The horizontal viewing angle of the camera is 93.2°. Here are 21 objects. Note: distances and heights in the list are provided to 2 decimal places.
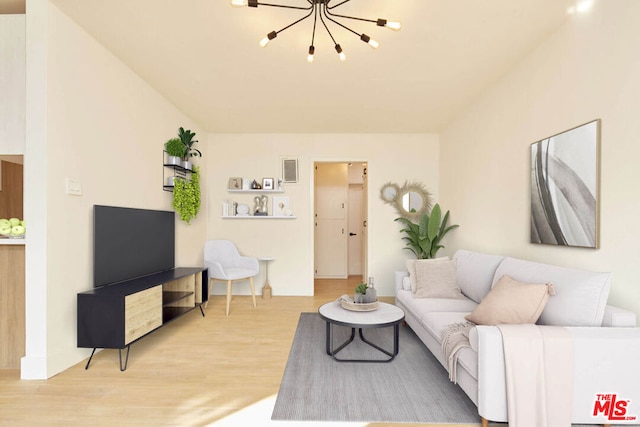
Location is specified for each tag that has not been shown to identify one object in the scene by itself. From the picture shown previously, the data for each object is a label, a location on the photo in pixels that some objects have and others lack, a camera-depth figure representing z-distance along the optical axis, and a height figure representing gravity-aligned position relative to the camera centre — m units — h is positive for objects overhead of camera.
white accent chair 4.15 -0.63
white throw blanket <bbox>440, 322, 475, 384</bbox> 1.93 -0.84
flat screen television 2.53 -0.26
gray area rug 1.83 -1.21
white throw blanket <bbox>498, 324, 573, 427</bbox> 1.56 -0.86
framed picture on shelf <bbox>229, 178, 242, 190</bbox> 4.80 +0.51
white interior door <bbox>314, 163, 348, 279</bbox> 6.44 -0.15
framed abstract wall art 1.99 +0.20
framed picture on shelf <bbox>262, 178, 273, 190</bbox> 4.81 +0.50
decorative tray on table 2.65 -0.80
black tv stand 2.27 -0.77
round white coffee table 2.38 -0.85
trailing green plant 3.66 +0.23
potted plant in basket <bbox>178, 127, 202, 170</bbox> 3.83 +0.95
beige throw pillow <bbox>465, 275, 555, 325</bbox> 1.88 -0.58
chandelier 1.87 +1.40
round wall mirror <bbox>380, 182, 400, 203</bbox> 4.88 +0.37
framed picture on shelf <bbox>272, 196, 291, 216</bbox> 4.91 +0.15
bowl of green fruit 2.22 -0.10
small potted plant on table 2.74 -0.72
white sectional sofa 1.57 -0.73
